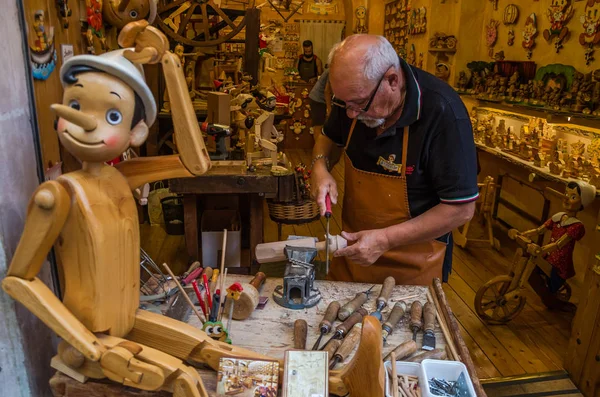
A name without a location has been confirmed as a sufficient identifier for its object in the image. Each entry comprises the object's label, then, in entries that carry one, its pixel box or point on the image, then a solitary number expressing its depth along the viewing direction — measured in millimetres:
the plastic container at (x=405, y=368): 1309
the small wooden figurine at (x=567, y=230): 3221
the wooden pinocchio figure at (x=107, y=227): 1028
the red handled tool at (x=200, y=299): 1505
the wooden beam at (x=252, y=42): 4637
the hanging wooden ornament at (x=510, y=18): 5090
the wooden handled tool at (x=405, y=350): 1381
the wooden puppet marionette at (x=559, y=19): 4211
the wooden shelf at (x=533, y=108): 3664
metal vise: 1635
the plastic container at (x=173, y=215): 4547
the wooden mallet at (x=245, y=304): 1531
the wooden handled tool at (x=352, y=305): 1555
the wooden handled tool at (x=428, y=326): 1450
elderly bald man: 1717
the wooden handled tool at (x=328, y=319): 1441
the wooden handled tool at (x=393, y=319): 1491
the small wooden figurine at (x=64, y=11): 1763
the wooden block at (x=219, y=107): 3389
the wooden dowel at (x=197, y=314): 1434
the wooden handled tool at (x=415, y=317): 1507
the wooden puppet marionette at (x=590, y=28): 3801
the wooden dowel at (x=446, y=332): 1419
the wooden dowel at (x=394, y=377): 1224
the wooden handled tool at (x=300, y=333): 1398
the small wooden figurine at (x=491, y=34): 5525
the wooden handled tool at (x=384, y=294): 1580
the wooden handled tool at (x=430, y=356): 1374
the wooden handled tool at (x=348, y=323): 1452
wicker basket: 3504
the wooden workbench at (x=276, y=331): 1165
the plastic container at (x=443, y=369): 1296
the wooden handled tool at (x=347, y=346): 1346
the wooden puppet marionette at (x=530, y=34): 4773
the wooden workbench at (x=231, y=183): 3107
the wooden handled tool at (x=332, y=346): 1371
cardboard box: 3648
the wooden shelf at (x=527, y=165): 3599
